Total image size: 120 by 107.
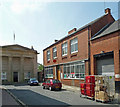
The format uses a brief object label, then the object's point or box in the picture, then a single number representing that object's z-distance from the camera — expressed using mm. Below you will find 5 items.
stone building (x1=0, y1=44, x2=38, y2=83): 38188
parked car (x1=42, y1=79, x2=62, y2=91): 18570
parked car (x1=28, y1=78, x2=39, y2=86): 28623
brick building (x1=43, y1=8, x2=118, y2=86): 18719
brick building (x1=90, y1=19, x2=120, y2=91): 14625
